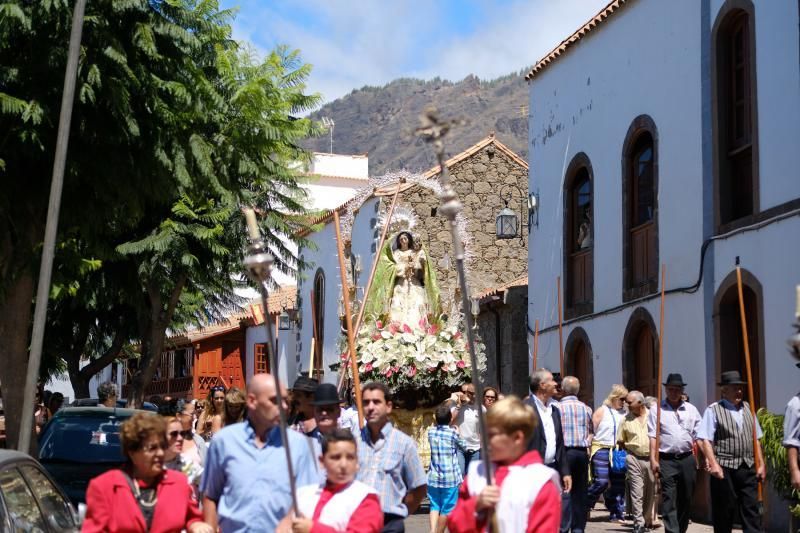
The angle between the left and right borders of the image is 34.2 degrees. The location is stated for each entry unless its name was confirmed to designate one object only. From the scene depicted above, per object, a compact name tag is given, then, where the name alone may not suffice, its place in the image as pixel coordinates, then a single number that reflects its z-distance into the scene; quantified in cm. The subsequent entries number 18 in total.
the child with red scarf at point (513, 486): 537
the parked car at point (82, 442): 1241
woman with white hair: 1772
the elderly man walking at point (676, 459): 1342
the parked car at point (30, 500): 666
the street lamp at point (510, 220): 2577
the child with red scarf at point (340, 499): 581
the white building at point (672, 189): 1565
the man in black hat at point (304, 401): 954
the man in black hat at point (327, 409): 789
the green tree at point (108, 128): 1242
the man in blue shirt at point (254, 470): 634
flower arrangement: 1645
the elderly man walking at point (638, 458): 1595
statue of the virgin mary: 1788
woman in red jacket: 596
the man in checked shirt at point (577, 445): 1343
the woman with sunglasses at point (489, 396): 1534
